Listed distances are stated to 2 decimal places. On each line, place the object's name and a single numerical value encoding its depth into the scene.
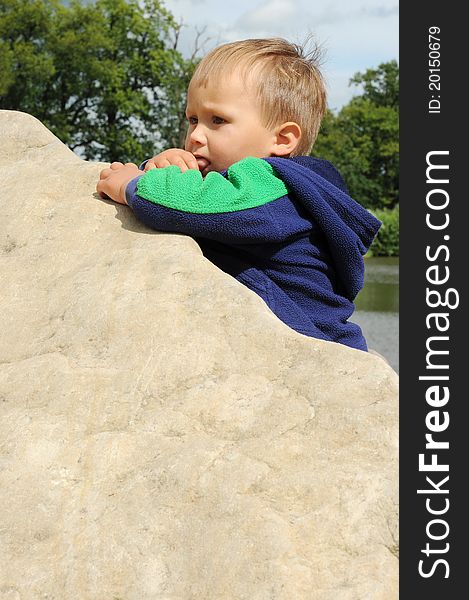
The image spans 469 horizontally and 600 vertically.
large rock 2.22
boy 2.88
